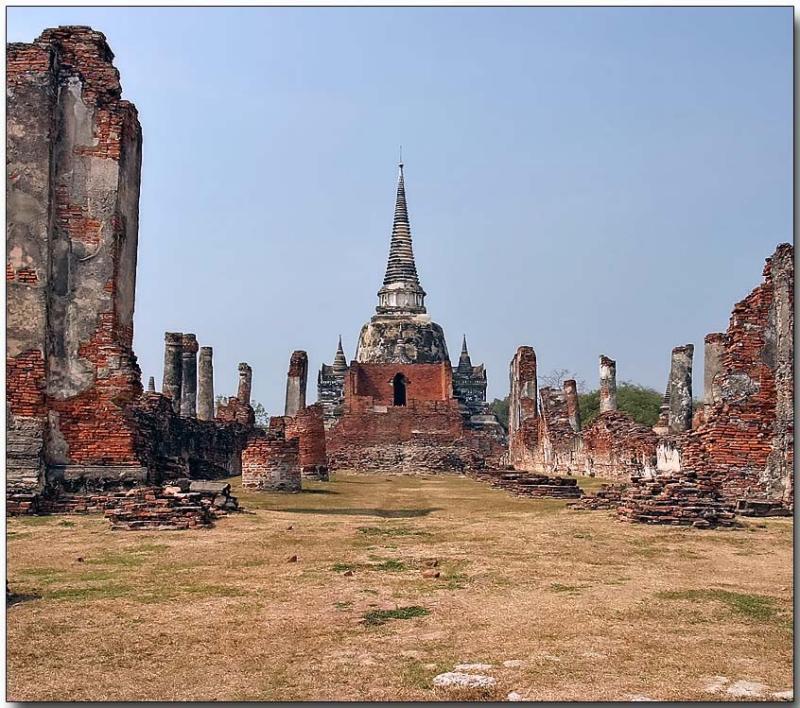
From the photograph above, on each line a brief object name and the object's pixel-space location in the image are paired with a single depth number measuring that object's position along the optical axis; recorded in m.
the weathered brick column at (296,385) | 35.47
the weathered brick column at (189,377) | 27.50
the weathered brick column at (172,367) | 26.75
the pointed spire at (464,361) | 54.20
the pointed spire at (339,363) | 53.25
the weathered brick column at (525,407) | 33.88
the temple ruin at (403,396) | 40.88
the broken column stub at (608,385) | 29.38
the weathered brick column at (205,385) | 29.88
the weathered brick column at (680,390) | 21.83
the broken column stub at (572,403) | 33.06
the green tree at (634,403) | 50.94
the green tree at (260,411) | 85.12
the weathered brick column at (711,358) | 16.16
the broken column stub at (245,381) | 34.48
